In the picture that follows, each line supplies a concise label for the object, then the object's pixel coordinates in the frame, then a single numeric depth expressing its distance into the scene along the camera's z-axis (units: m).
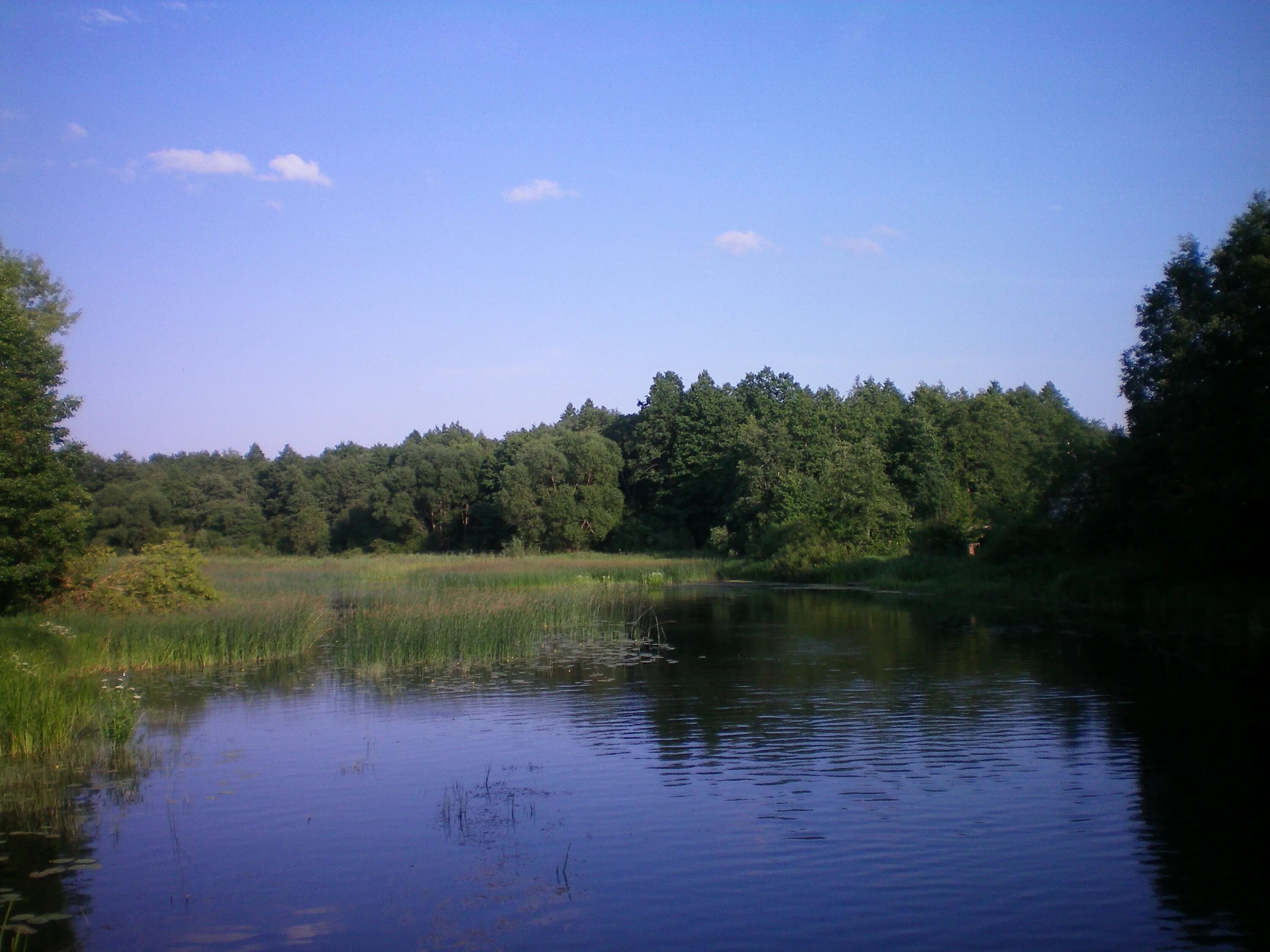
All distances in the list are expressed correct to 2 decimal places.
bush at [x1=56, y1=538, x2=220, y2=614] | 20.55
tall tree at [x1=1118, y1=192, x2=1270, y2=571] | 21.16
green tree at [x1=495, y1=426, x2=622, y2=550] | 67.06
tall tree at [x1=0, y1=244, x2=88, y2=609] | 18.62
